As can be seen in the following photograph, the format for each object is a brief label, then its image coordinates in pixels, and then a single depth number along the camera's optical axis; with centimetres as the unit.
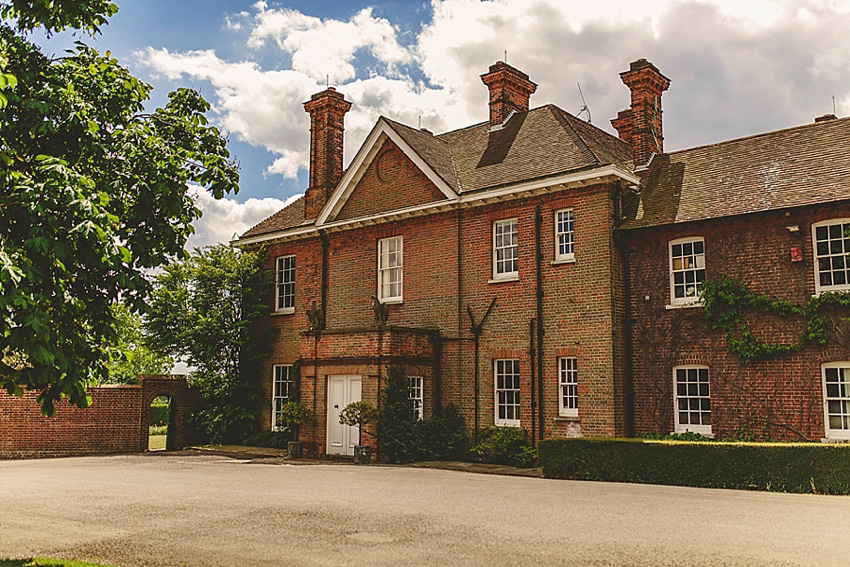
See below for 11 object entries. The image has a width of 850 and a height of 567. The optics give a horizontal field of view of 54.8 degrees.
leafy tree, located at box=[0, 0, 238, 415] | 737
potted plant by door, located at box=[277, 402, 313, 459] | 2358
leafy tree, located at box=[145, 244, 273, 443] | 2753
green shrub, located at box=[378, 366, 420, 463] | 2142
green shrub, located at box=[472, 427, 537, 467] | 2078
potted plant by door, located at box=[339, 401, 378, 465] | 2142
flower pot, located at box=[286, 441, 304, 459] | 2366
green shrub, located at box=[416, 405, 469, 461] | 2219
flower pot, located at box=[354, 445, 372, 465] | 2136
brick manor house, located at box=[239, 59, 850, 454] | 1850
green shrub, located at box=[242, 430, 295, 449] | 2653
